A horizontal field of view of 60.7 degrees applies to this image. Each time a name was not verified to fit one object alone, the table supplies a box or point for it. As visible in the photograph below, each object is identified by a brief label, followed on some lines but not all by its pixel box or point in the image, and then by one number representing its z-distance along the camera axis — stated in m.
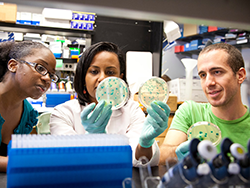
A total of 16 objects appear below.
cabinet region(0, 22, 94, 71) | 3.97
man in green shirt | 1.45
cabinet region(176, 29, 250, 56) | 3.73
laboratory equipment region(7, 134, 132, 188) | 0.62
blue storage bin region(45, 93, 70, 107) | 3.94
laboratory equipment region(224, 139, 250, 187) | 0.48
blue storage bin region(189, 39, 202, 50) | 4.54
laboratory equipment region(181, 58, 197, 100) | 3.75
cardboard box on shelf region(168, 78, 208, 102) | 3.76
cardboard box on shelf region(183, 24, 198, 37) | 4.52
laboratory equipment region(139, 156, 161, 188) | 0.61
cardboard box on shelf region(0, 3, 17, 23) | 3.72
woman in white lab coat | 1.19
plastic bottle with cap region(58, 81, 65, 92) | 4.32
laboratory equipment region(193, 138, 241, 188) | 0.49
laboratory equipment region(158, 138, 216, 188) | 0.47
